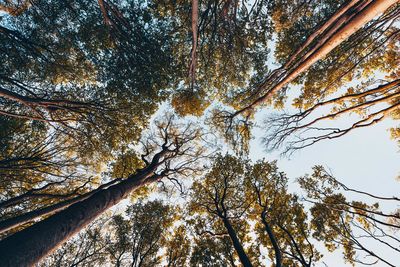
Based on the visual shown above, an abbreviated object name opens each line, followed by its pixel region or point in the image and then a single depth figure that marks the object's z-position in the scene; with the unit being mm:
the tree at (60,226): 2344
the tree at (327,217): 7965
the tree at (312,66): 3849
